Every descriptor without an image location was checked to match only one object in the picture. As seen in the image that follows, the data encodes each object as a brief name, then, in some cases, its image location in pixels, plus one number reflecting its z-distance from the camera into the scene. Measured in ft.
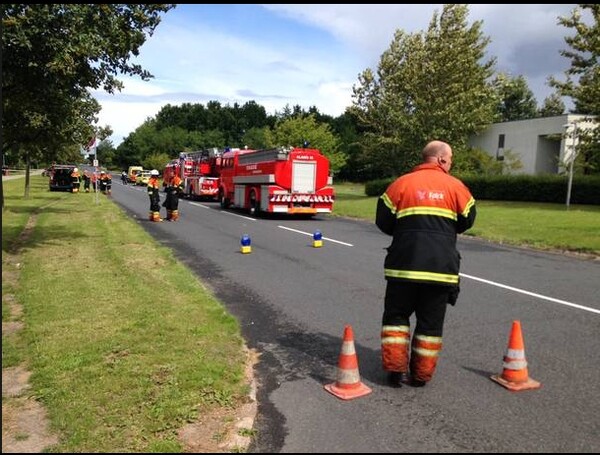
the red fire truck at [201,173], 107.96
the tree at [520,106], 282.97
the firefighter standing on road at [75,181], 130.82
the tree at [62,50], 28.02
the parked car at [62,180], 133.80
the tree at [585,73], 82.43
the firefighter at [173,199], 65.05
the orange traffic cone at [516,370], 15.60
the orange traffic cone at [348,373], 15.14
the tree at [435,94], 112.88
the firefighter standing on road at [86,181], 145.71
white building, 157.69
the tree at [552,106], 267.20
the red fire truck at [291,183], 72.08
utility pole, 87.54
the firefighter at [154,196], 64.95
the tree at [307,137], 187.32
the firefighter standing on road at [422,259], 15.16
